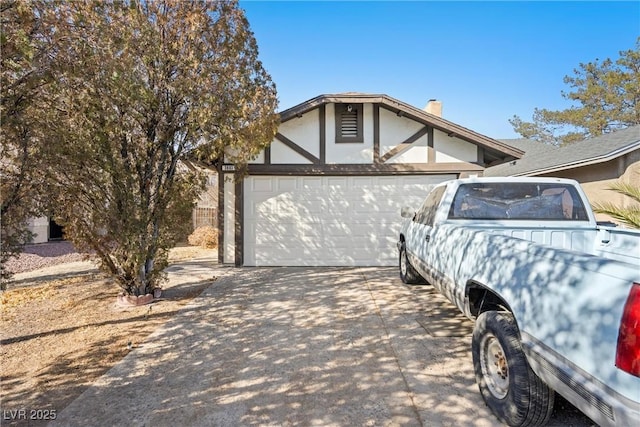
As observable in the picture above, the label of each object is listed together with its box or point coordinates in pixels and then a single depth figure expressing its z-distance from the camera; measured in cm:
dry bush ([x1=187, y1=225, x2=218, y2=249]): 1177
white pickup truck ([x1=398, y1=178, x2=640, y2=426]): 148
